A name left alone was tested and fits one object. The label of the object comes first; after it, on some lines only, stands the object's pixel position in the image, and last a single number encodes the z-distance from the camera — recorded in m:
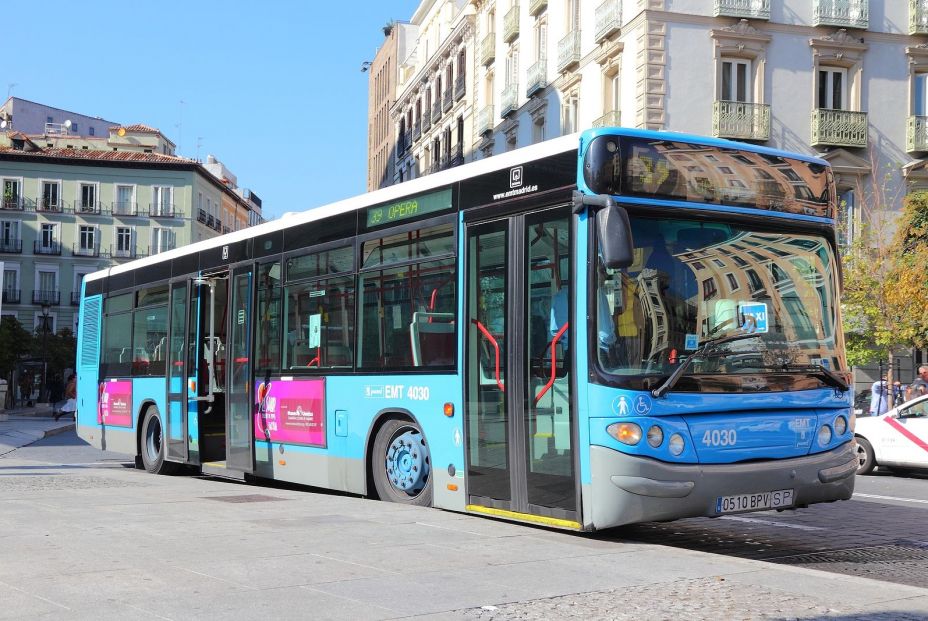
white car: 16.73
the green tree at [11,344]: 54.88
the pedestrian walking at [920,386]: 19.78
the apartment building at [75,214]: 83.25
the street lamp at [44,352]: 54.56
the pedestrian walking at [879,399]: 23.05
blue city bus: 8.27
